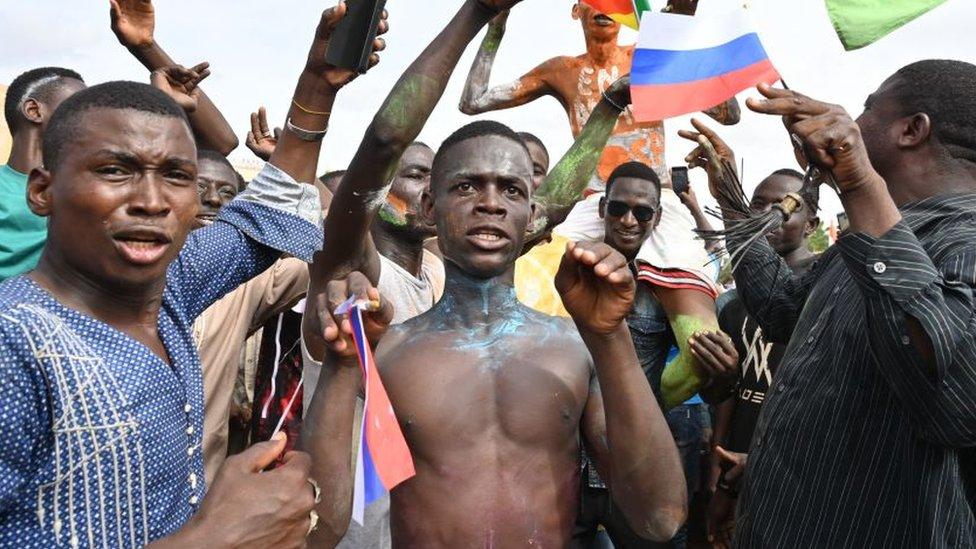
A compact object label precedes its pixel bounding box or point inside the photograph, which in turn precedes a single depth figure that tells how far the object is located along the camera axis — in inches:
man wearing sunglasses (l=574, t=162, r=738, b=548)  152.9
